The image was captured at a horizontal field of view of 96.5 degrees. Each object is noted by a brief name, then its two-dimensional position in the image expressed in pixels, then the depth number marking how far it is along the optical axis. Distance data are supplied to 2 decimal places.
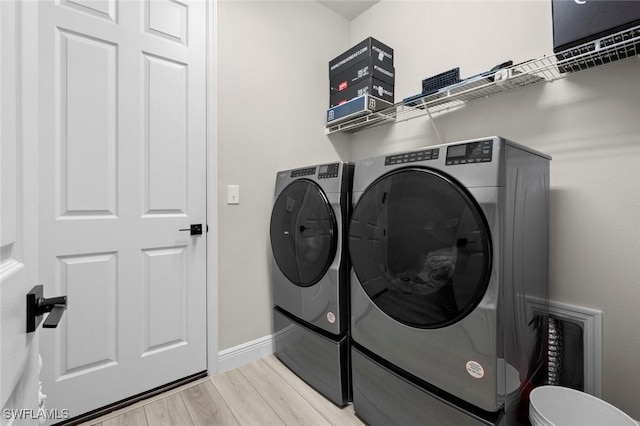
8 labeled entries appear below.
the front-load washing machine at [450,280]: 0.94
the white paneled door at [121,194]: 1.33
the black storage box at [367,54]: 1.98
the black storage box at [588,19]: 1.03
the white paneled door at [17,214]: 0.42
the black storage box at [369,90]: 1.98
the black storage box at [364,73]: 1.99
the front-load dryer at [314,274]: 1.47
